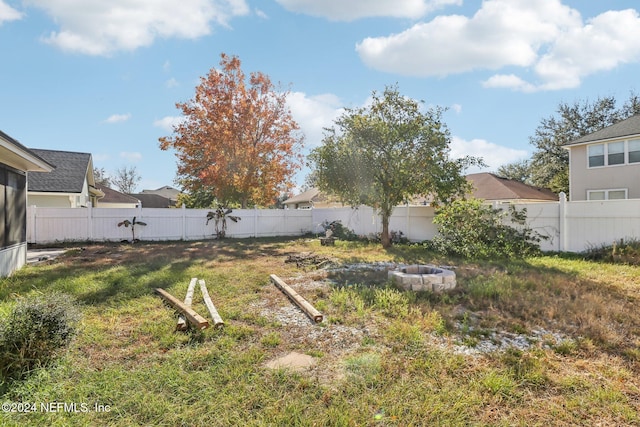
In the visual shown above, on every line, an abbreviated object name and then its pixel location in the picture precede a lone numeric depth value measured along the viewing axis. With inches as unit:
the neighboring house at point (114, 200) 1005.4
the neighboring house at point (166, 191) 2034.6
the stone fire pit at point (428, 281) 213.8
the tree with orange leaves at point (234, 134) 630.5
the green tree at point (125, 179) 1941.6
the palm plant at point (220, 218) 567.2
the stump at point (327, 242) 488.6
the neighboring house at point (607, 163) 480.7
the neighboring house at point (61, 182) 510.3
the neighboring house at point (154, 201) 1442.7
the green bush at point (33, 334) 103.3
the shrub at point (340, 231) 582.2
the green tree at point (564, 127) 904.3
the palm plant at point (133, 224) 492.7
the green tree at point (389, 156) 410.3
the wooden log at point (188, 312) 142.9
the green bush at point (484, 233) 353.7
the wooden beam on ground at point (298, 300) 160.6
